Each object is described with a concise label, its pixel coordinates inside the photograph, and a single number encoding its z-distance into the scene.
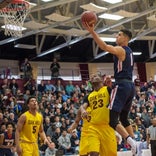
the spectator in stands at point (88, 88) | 22.45
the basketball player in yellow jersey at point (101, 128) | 7.29
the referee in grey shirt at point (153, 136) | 14.38
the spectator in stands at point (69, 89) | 22.27
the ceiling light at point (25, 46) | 24.90
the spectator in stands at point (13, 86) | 19.72
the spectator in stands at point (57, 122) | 15.61
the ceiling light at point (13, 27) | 13.05
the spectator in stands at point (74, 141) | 15.06
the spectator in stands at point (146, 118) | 19.72
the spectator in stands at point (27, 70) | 22.73
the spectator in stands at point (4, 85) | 19.41
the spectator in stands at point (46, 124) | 15.50
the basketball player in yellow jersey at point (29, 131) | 8.06
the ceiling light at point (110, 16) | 21.23
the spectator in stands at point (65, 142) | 14.48
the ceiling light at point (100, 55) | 29.62
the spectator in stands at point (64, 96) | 20.42
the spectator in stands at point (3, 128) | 11.44
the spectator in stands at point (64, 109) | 18.80
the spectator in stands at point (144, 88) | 25.16
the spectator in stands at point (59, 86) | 21.75
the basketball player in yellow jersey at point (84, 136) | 7.78
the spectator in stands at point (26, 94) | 18.99
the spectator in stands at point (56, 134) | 14.88
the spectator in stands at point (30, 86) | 20.41
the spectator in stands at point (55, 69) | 24.22
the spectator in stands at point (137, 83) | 25.50
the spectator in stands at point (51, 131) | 14.96
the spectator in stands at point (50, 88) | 21.04
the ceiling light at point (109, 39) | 25.69
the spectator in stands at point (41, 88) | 21.39
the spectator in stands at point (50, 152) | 13.34
